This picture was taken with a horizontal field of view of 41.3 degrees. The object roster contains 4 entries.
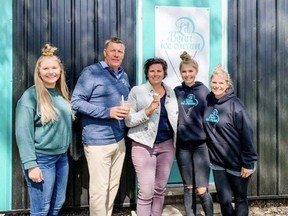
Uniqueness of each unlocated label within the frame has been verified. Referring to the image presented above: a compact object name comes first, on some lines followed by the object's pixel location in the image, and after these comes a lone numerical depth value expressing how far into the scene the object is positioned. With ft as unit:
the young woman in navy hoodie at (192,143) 12.30
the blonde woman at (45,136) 10.46
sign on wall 14.79
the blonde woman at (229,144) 11.59
